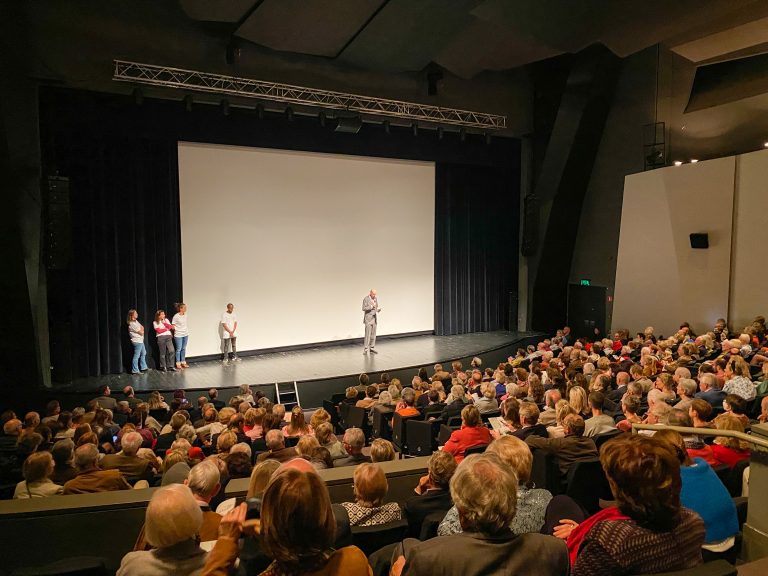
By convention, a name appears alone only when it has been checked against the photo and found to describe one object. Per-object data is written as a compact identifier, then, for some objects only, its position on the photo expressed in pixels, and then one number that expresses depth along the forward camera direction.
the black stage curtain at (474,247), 14.29
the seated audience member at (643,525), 1.74
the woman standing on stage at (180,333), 10.53
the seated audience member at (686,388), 5.33
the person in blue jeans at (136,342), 10.23
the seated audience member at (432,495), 2.75
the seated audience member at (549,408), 5.25
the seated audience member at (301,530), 1.55
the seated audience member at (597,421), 4.59
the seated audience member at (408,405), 6.32
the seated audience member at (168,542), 1.88
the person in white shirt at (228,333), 11.03
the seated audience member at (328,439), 4.60
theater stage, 9.58
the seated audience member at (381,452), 3.72
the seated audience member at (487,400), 6.21
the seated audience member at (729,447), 3.34
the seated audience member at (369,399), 7.13
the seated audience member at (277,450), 4.17
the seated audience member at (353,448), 4.34
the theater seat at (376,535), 2.46
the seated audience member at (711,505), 2.31
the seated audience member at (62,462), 3.90
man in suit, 11.98
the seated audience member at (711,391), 5.43
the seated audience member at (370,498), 2.60
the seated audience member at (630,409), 4.63
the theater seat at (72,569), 2.11
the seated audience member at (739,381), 5.90
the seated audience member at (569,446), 3.65
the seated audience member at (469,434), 4.35
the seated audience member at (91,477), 3.47
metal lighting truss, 9.60
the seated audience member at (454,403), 6.12
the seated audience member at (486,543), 1.63
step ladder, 9.46
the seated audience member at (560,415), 4.48
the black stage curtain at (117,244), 9.97
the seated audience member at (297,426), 5.23
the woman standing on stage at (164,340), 10.41
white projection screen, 11.20
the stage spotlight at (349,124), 10.91
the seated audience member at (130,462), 4.09
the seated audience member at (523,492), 2.53
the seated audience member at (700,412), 3.85
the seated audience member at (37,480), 3.56
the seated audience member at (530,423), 4.48
